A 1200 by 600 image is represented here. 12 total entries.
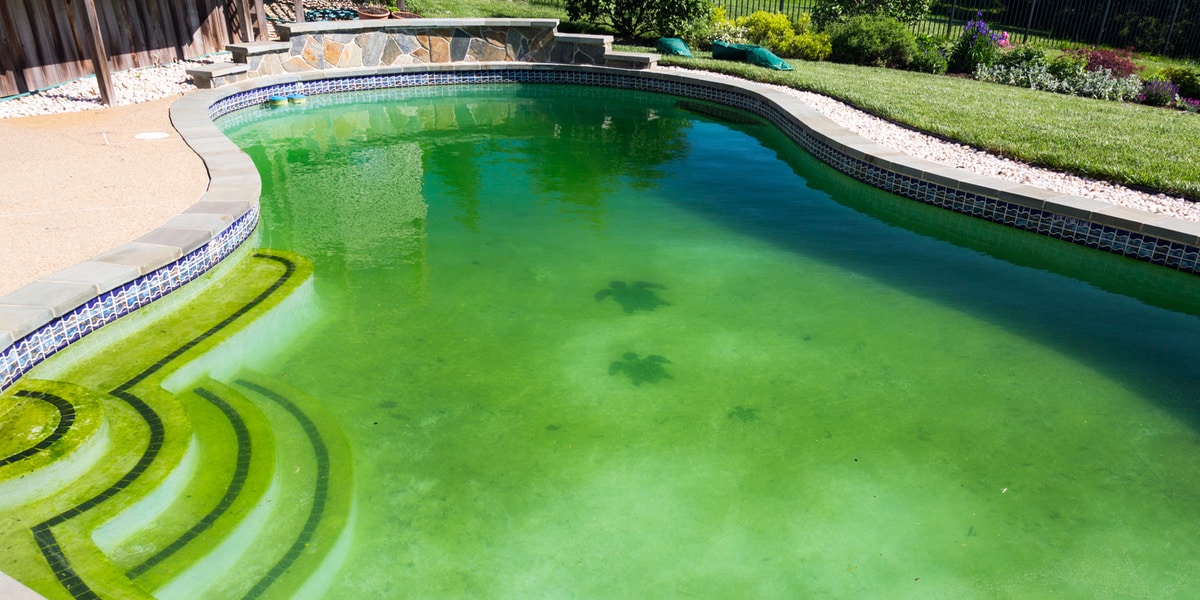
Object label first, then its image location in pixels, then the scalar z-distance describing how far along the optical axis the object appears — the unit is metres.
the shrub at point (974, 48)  13.86
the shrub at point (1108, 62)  12.74
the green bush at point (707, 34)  16.00
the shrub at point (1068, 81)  12.16
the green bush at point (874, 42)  14.52
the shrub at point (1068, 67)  12.68
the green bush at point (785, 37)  15.14
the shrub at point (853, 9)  16.48
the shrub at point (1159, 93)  11.70
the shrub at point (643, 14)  15.54
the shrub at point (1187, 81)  11.86
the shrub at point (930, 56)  14.18
